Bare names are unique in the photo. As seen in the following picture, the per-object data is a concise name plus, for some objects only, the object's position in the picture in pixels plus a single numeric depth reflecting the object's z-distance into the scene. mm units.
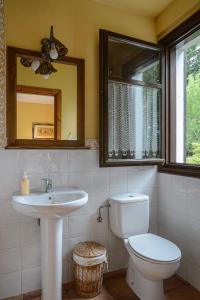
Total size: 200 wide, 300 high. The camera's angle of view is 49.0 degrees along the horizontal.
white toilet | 1468
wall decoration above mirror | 1711
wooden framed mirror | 1670
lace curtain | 1970
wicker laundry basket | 1671
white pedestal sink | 1488
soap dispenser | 1568
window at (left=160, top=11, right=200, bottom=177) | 1971
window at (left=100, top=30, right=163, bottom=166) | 1889
